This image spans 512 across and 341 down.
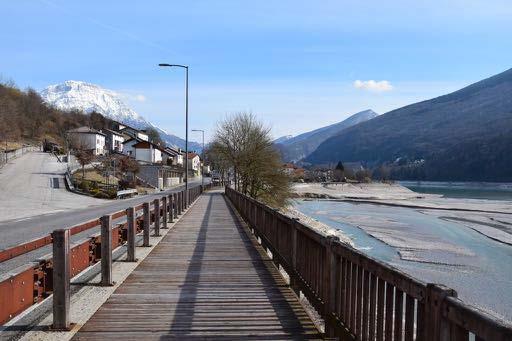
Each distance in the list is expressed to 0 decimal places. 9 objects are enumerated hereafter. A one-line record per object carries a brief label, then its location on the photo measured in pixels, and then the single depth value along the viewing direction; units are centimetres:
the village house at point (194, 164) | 15860
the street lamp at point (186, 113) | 3904
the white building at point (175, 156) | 14290
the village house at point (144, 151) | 11919
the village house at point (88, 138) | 10493
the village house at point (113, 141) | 13349
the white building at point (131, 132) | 15405
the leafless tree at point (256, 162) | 5312
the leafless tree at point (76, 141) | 9925
